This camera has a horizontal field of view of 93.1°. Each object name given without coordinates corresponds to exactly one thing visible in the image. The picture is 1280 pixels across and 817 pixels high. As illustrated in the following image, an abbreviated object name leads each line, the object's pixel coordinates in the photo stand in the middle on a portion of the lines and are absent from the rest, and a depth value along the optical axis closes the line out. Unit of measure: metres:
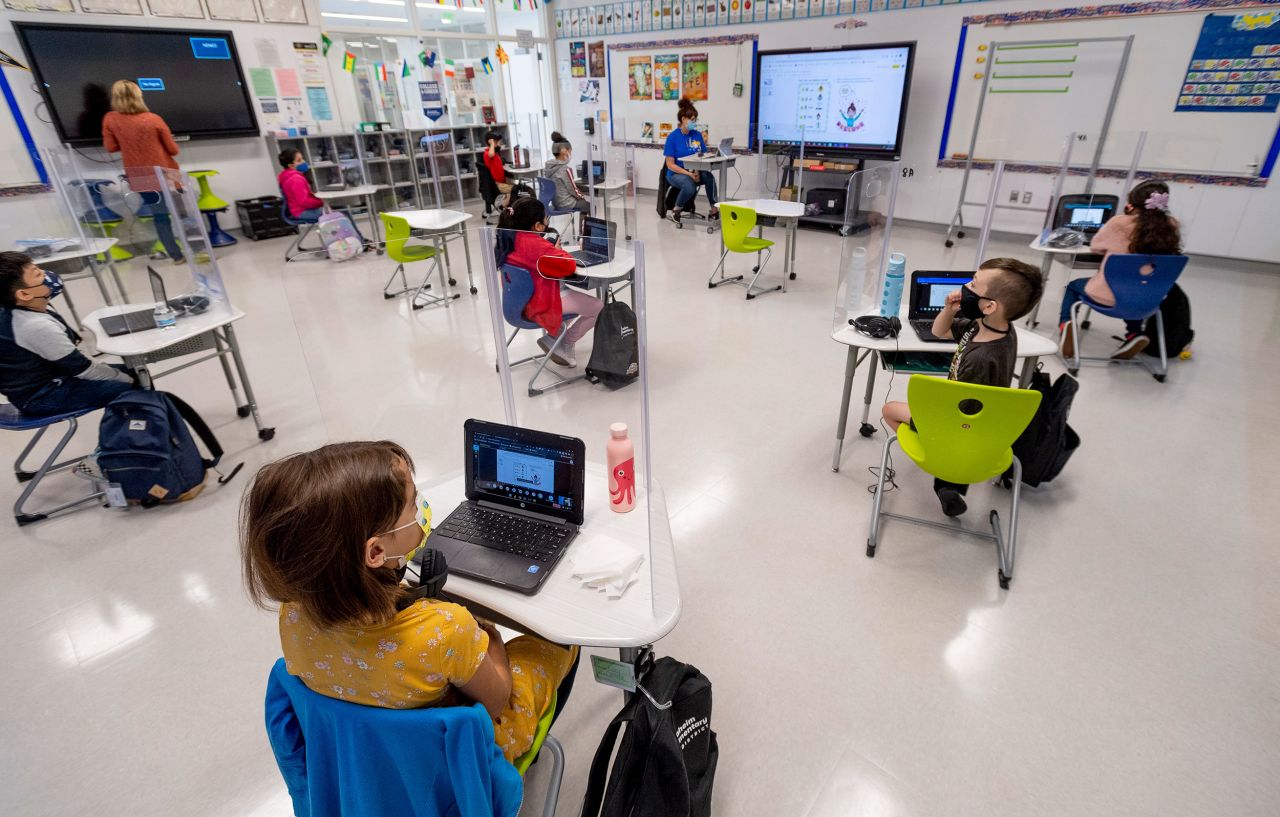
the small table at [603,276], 2.69
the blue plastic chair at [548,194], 6.63
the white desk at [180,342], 2.77
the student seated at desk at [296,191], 6.46
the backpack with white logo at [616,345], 3.61
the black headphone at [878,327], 2.66
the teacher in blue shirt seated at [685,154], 7.46
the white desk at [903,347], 2.52
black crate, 7.47
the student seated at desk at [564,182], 6.65
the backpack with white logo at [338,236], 6.61
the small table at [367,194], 6.59
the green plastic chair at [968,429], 1.91
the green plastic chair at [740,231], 4.99
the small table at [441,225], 5.06
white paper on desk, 1.31
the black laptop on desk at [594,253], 2.68
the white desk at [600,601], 1.21
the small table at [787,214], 5.20
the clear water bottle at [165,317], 3.00
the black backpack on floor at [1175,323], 3.75
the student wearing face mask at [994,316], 2.11
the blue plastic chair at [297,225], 6.67
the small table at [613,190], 7.16
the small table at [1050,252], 4.00
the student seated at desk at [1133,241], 3.41
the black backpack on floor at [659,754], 1.28
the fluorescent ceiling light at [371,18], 8.05
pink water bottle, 1.50
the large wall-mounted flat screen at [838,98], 6.64
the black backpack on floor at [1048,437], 2.43
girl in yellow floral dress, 0.90
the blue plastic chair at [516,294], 2.93
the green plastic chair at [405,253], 4.95
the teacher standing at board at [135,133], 5.79
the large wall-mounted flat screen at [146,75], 6.21
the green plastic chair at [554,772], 1.44
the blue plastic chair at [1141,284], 3.35
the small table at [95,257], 4.18
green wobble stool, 6.97
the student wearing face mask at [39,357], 2.44
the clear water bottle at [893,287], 2.80
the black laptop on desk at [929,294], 2.76
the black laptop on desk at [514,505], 1.39
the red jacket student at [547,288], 2.92
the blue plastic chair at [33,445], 2.60
